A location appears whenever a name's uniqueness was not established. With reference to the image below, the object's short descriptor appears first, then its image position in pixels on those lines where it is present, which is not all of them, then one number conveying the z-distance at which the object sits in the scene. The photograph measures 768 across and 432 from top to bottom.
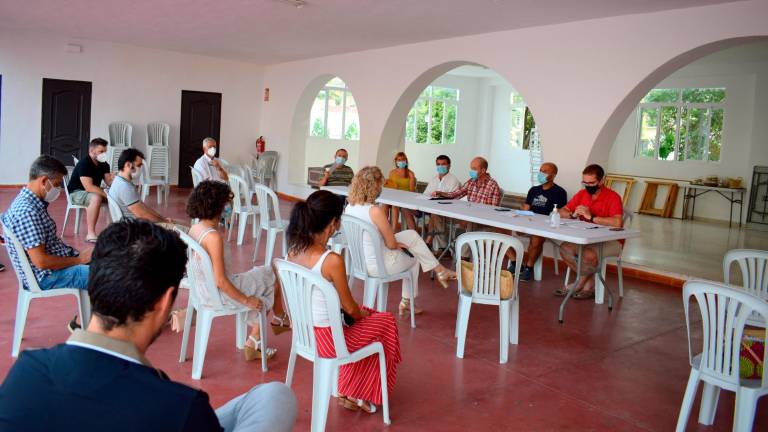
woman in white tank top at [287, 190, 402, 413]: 2.97
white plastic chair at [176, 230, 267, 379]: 3.28
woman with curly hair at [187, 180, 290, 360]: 3.29
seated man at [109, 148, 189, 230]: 5.08
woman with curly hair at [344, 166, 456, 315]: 4.36
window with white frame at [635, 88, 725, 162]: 12.41
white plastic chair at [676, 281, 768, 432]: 2.70
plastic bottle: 5.08
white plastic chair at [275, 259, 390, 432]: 2.78
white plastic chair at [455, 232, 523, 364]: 3.96
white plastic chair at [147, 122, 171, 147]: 12.06
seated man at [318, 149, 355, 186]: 8.48
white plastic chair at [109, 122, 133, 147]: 11.61
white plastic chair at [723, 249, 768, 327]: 3.76
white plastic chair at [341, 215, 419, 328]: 4.29
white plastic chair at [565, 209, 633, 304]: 5.53
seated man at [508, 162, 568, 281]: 6.20
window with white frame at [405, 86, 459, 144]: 15.88
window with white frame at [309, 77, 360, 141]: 15.05
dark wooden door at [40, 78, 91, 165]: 11.15
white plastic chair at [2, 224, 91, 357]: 3.38
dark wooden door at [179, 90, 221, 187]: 12.55
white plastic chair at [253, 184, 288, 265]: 6.16
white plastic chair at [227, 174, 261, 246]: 7.00
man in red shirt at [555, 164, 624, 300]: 5.56
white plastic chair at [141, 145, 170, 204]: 11.00
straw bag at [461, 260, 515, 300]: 4.00
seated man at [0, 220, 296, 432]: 1.16
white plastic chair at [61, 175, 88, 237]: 6.84
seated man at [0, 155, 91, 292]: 3.36
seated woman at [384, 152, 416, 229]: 8.34
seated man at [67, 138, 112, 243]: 6.58
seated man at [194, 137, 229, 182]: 7.40
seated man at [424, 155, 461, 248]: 7.47
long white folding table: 4.86
